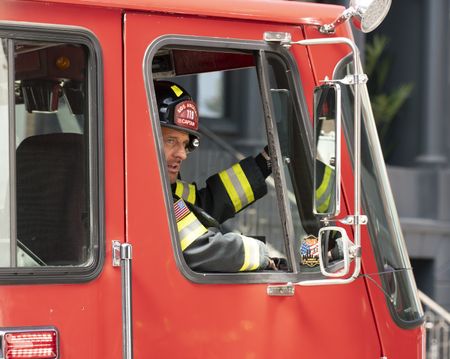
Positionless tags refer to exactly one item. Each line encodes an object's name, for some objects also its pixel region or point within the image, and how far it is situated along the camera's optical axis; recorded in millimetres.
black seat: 6547
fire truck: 6512
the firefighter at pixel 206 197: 7055
